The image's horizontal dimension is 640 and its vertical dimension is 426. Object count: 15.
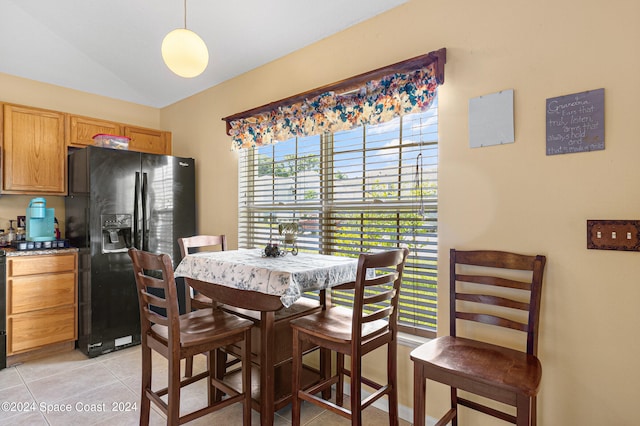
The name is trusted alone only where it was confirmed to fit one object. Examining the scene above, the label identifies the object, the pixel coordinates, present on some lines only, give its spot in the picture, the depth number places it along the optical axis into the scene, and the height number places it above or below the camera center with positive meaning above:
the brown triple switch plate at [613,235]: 1.48 -0.09
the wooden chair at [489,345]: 1.35 -0.63
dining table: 1.70 -0.39
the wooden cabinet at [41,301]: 2.81 -0.74
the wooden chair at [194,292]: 2.58 -0.62
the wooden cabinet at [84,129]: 3.32 +0.84
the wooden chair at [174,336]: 1.62 -0.61
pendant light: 1.85 +0.87
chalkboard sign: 1.55 +0.42
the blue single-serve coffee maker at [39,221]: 3.09 -0.08
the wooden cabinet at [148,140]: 3.79 +0.82
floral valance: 2.03 +0.72
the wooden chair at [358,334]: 1.61 -0.60
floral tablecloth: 1.65 -0.31
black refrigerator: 2.98 -0.13
